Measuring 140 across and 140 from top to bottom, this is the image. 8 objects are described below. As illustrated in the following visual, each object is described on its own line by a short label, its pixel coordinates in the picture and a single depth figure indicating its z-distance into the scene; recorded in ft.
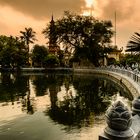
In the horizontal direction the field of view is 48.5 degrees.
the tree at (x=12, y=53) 138.83
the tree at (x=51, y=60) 133.96
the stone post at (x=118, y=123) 8.84
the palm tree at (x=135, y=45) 32.94
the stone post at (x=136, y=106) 11.64
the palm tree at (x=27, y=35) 157.84
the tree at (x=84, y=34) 112.65
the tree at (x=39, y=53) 141.36
